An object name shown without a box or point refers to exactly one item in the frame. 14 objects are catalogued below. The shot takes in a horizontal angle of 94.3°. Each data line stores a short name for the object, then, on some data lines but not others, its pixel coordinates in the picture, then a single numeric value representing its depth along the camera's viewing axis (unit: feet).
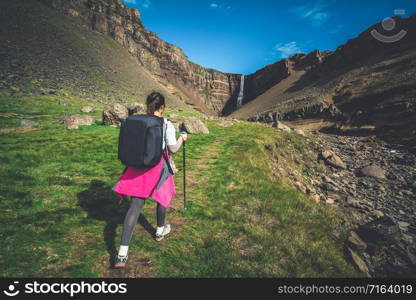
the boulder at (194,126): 57.36
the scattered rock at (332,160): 53.41
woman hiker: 11.49
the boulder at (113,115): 62.44
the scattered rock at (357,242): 17.25
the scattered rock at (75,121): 55.02
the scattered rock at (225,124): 77.05
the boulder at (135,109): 64.63
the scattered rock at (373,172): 48.63
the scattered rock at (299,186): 30.88
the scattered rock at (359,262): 14.89
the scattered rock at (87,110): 84.23
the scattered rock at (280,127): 84.87
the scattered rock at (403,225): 27.71
